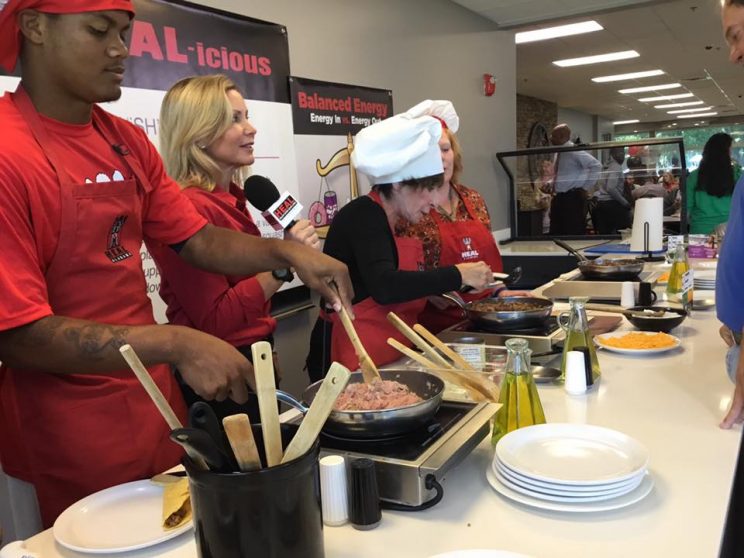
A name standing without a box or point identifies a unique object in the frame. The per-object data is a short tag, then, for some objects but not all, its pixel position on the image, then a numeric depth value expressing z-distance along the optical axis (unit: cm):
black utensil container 72
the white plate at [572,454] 101
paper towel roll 347
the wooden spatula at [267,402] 72
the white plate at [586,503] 96
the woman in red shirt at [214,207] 182
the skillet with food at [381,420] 104
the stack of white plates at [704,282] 263
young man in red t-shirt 111
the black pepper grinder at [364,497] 94
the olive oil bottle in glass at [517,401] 120
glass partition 475
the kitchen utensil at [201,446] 68
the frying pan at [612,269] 279
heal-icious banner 246
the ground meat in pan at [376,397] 111
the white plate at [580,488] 97
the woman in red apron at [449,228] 238
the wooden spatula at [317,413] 72
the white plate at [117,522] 92
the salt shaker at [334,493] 96
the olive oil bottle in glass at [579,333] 152
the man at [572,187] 499
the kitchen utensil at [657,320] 194
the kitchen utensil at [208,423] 77
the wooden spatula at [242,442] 71
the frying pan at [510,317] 185
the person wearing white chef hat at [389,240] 205
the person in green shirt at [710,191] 514
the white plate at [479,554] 82
